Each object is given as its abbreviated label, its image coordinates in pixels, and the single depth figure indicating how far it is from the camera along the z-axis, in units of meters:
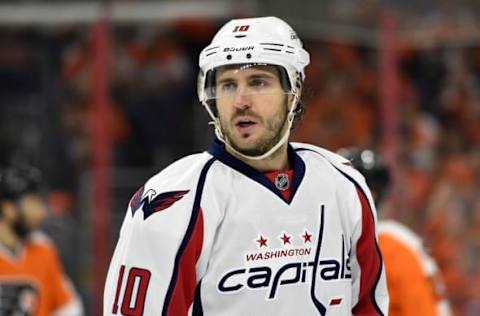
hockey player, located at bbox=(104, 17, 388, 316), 5.14
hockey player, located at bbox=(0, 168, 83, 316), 9.30
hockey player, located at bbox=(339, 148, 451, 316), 7.81
